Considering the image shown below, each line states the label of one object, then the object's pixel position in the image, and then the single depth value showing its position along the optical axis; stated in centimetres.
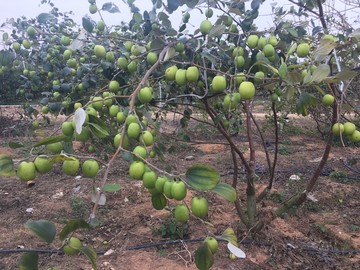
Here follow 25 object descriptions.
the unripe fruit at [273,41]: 164
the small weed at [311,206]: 336
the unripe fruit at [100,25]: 202
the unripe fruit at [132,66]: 169
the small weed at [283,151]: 554
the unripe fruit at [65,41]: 199
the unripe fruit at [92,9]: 200
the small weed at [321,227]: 290
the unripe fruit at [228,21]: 171
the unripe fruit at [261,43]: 162
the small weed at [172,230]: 269
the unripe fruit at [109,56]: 182
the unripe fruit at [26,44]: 240
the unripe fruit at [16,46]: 241
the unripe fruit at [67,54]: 204
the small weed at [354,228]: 300
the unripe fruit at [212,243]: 110
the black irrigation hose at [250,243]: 249
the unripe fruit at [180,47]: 160
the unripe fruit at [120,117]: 138
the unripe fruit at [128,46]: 182
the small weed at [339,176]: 434
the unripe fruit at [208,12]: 178
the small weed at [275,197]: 349
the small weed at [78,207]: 324
